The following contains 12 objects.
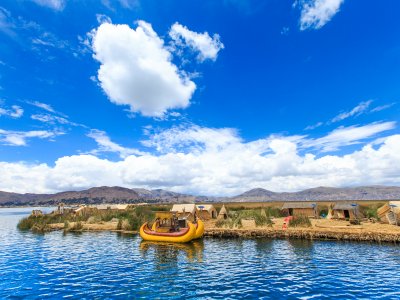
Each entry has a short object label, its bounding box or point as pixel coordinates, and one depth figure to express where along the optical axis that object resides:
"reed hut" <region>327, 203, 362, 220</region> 45.31
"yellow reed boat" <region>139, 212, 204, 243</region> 30.23
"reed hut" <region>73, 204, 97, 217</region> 63.79
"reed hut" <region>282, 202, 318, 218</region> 50.66
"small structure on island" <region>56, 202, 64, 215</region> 64.44
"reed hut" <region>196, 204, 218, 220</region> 52.75
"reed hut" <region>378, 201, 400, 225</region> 35.56
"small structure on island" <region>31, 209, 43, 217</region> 55.86
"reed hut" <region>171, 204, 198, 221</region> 48.78
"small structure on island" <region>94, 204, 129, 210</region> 74.47
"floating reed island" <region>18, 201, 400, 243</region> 29.73
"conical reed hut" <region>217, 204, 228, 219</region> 52.59
